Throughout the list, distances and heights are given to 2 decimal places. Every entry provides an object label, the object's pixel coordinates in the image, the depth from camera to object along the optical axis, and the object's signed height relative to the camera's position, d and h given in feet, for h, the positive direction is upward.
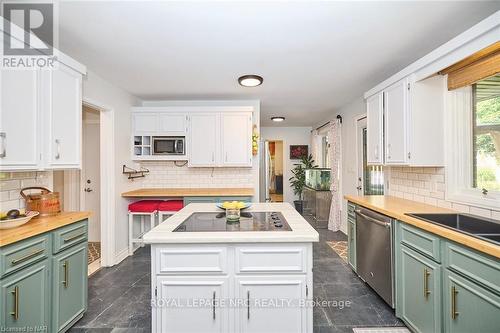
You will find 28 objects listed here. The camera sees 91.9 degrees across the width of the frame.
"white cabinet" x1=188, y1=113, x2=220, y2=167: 12.86 +1.61
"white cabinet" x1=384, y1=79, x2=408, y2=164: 7.88 +1.54
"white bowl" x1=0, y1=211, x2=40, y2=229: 5.18 -1.18
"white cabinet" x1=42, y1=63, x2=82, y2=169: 6.20 +1.49
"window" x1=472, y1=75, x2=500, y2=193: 6.43 +0.91
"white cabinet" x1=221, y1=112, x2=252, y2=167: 12.84 +1.60
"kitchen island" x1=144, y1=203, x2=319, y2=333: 5.07 -2.47
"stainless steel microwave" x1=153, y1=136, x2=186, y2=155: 12.92 +1.25
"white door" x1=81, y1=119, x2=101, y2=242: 13.02 -0.07
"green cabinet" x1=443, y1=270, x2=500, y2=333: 4.24 -2.67
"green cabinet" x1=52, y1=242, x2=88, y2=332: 5.86 -3.07
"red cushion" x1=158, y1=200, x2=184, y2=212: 11.85 -1.86
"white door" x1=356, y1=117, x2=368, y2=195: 13.42 +1.01
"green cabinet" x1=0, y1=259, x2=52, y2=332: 4.75 -2.77
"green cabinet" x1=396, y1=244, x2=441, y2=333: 5.48 -3.08
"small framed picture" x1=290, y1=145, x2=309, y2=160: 23.12 +1.61
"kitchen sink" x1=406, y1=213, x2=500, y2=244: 5.67 -1.44
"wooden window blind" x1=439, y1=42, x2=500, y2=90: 5.72 +2.61
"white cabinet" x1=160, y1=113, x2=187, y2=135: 12.93 +2.38
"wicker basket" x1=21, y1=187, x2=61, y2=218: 6.58 -0.92
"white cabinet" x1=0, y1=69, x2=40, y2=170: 5.22 +1.13
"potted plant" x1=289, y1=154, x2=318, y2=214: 21.74 -1.01
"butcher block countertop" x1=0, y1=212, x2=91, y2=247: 4.82 -1.32
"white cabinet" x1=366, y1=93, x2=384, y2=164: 9.11 +1.52
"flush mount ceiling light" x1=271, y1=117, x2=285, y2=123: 19.01 +3.92
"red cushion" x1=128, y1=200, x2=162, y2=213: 11.87 -1.90
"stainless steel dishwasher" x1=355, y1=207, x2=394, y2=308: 7.15 -2.75
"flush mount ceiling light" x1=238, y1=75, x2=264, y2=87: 9.87 +3.67
